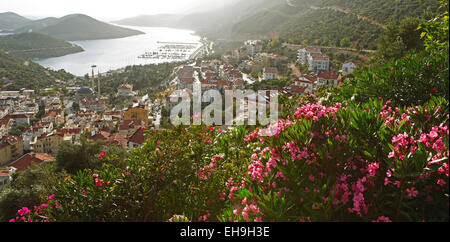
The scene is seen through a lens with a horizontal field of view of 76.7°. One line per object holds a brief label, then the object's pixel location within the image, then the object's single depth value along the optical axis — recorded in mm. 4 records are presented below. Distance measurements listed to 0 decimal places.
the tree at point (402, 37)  8445
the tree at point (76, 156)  8852
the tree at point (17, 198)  6609
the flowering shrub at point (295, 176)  1327
